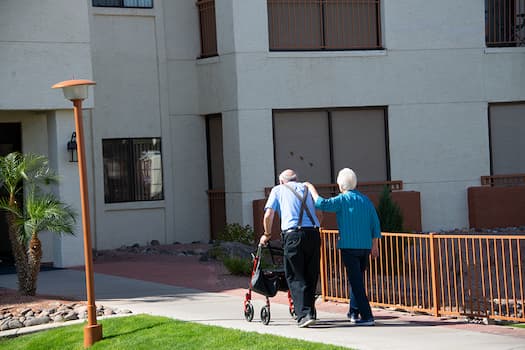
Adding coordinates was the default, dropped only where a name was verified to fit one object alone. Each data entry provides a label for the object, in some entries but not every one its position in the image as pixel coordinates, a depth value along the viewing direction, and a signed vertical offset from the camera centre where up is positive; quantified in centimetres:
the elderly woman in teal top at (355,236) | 1235 -101
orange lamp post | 1261 -50
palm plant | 1587 -86
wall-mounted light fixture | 2041 +32
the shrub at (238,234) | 2245 -168
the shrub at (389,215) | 2225 -141
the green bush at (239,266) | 1805 -191
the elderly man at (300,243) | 1217 -106
